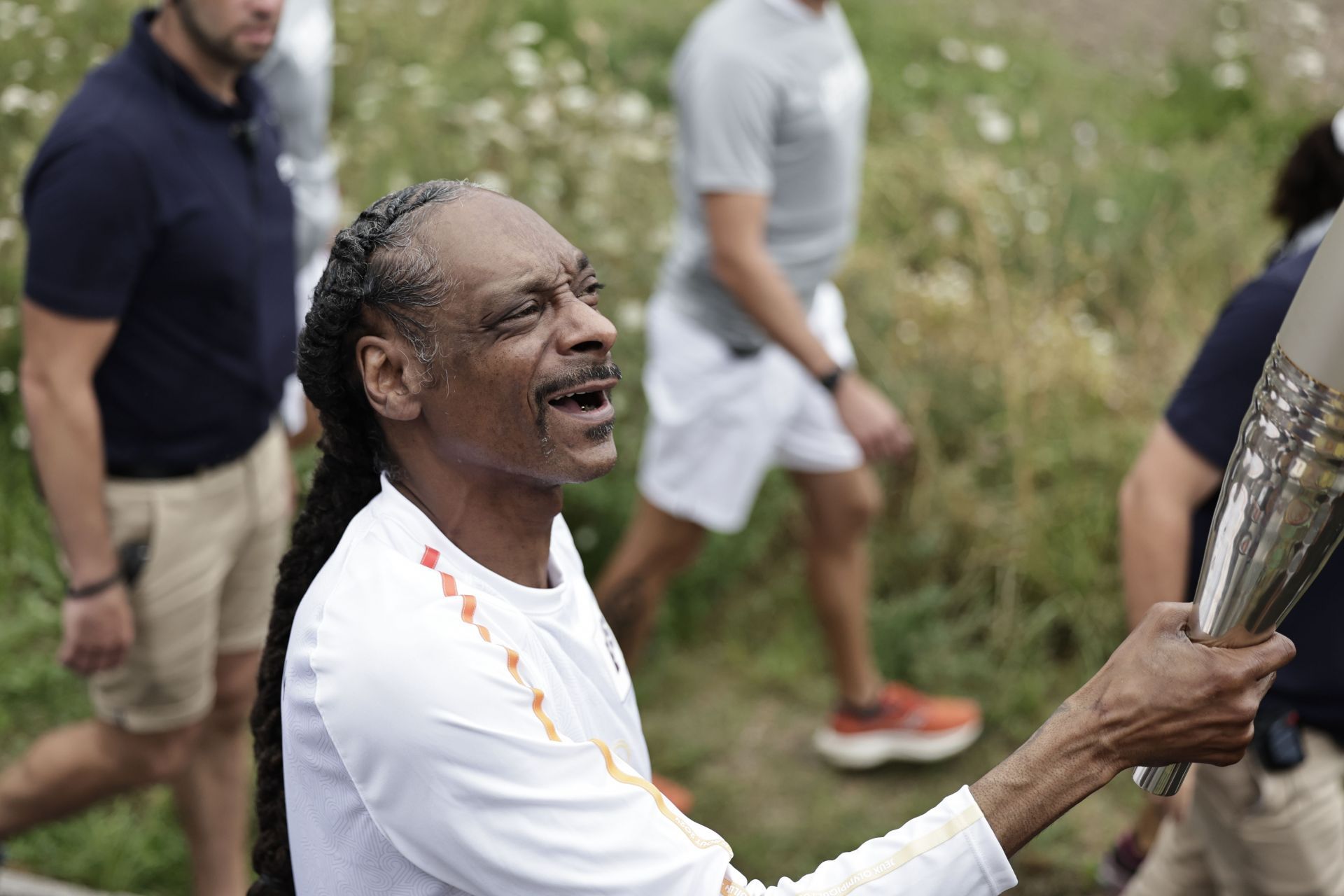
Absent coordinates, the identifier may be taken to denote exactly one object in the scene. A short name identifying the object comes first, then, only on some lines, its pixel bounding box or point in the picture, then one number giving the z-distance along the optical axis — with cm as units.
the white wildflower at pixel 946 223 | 636
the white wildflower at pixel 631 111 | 567
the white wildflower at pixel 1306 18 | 730
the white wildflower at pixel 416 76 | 606
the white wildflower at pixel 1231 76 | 805
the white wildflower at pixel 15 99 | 502
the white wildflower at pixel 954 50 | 841
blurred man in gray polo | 391
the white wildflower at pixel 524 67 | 570
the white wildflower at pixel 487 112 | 551
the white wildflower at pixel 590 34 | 568
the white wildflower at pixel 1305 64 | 741
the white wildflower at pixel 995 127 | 635
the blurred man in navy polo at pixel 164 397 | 293
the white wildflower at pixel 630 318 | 492
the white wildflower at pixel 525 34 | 595
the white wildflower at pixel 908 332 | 562
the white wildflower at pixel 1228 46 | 837
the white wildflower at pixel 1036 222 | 623
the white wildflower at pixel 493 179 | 506
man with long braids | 164
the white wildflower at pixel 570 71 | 594
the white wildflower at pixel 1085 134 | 743
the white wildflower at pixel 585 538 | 464
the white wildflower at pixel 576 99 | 573
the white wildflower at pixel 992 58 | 683
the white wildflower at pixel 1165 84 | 852
